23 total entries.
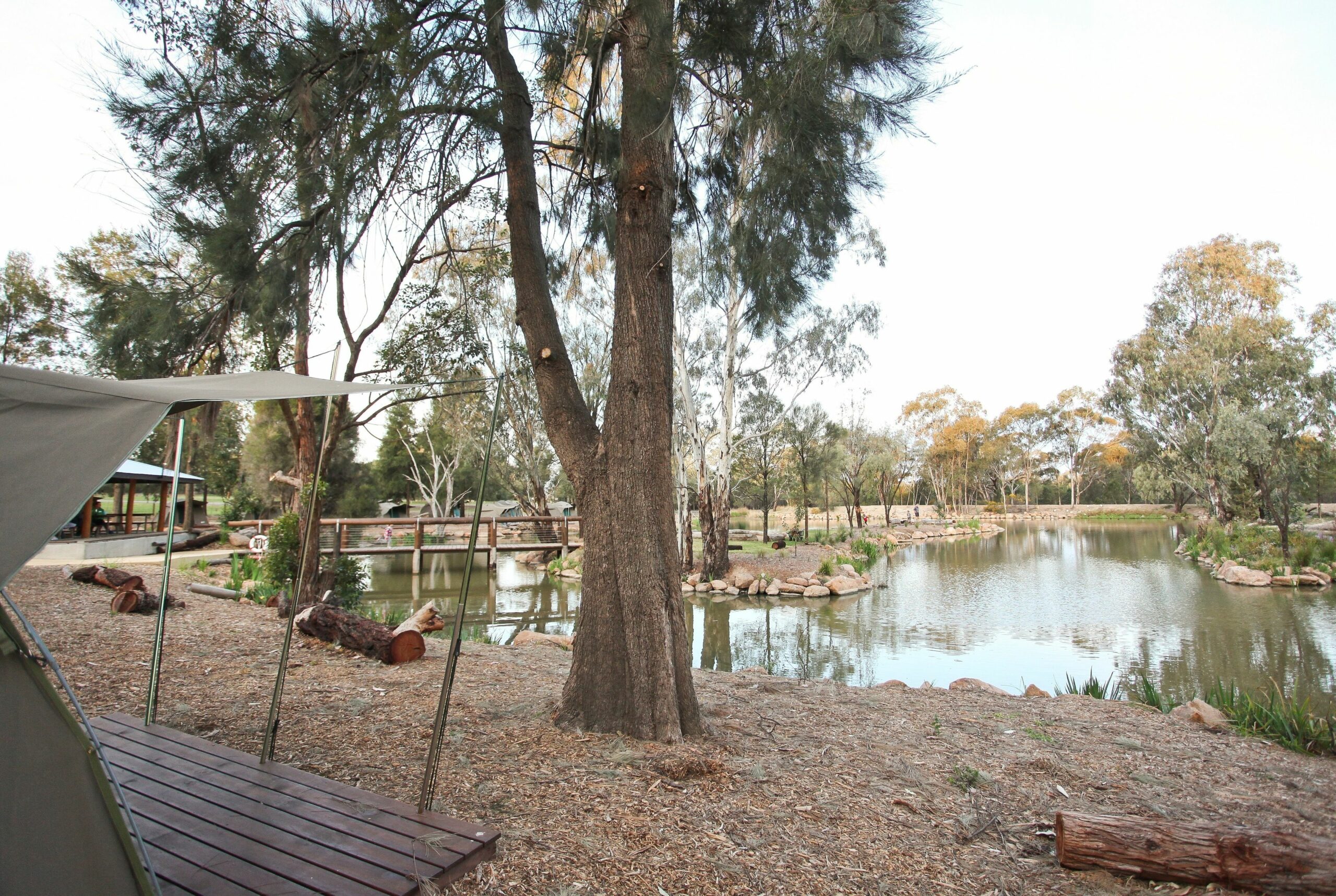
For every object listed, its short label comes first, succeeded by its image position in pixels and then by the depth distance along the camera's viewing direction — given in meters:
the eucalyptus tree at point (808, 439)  19.20
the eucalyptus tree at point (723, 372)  13.52
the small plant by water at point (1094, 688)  5.19
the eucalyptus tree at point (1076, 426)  38.00
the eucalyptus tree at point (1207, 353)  18.45
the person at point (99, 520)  16.89
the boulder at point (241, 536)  17.83
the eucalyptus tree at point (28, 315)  13.90
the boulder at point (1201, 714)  4.24
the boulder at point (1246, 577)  11.84
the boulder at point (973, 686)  5.28
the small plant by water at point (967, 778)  2.94
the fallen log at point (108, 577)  7.02
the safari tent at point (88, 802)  1.49
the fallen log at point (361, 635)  4.78
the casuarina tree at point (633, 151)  3.01
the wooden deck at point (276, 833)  1.72
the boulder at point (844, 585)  12.54
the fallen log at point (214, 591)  7.99
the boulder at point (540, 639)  6.46
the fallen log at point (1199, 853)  1.99
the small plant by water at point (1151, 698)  4.71
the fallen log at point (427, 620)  5.99
